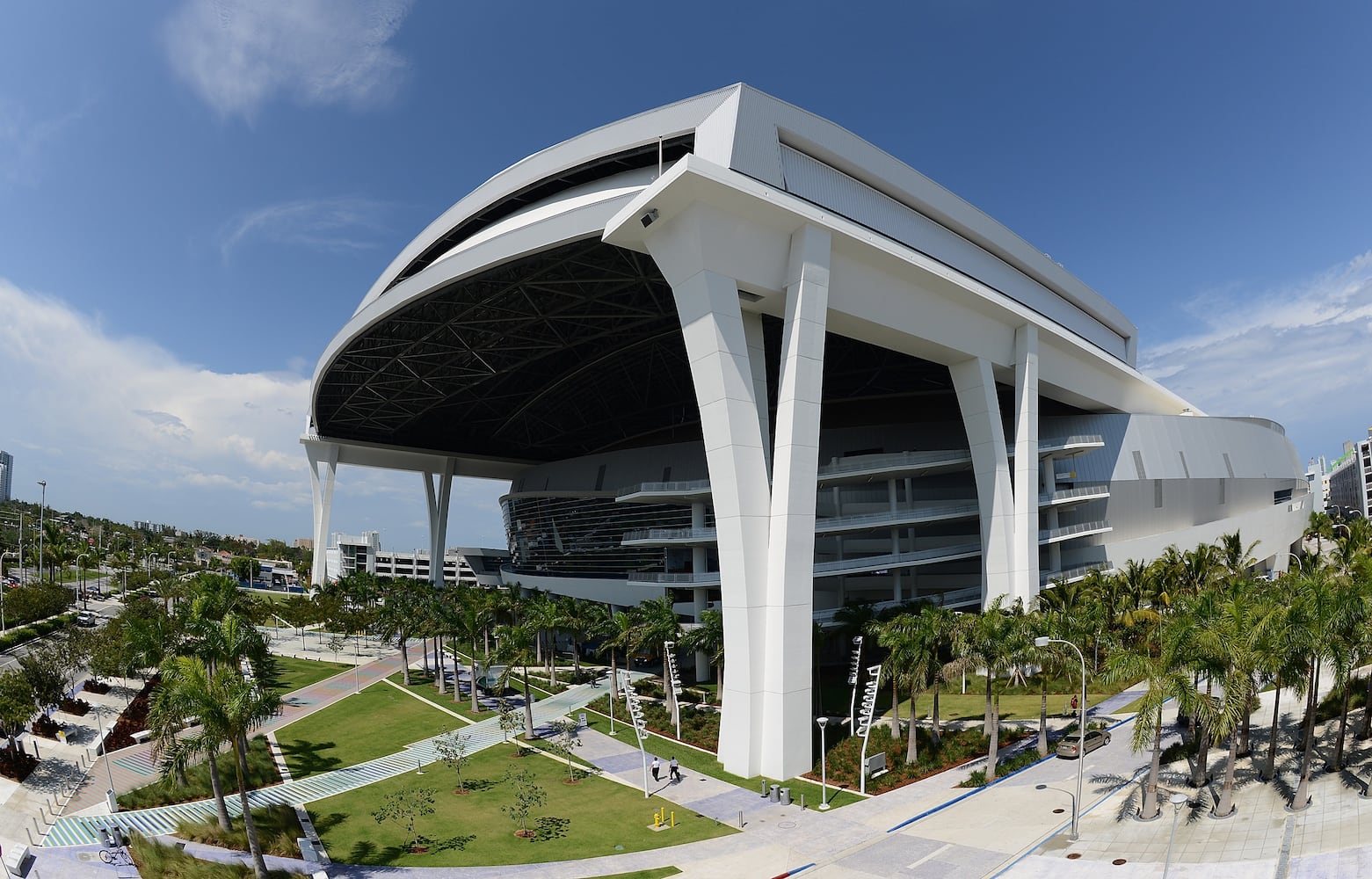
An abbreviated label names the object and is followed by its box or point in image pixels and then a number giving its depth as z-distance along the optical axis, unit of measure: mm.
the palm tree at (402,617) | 52688
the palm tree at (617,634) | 43062
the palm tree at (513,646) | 39938
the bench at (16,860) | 21469
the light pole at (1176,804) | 19447
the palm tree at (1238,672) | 21469
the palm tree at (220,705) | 20953
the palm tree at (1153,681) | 21547
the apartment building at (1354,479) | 167125
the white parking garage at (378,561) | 160250
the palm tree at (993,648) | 29750
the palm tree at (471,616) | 43062
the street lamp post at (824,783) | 27372
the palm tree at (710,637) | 40750
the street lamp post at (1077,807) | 22178
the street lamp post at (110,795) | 28219
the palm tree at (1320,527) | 80644
